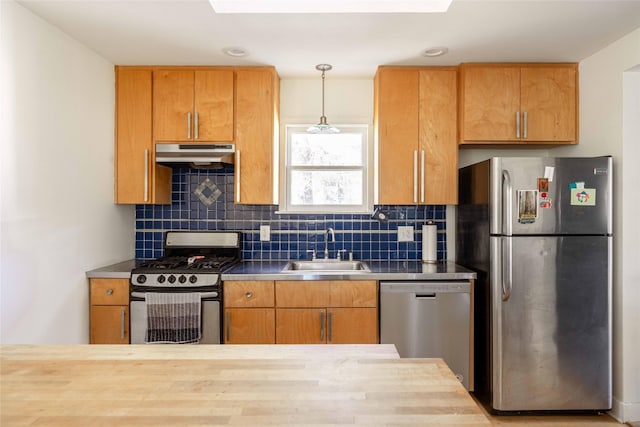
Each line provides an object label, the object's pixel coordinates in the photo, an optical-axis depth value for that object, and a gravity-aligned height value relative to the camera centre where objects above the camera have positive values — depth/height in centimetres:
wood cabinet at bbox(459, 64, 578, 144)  281 +82
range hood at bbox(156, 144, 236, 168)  284 +44
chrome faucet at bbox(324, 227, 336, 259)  319 -20
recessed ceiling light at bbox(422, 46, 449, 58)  258 +108
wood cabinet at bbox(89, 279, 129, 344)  260 -63
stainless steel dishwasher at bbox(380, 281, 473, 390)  257 -68
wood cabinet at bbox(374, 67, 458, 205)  289 +65
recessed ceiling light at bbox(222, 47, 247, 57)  260 +109
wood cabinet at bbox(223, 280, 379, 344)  257 -64
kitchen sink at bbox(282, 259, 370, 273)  314 -41
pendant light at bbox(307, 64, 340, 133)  287 +64
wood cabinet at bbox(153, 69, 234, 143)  290 +81
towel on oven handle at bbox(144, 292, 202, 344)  251 -66
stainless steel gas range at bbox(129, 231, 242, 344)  252 -58
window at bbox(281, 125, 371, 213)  327 +35
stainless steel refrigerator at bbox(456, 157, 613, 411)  242 -42
